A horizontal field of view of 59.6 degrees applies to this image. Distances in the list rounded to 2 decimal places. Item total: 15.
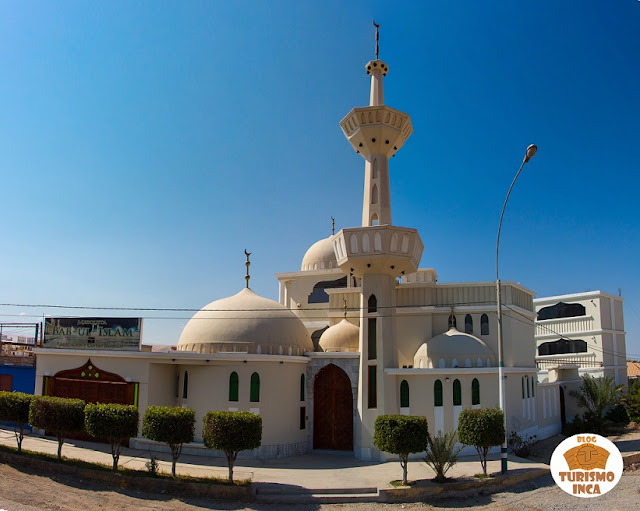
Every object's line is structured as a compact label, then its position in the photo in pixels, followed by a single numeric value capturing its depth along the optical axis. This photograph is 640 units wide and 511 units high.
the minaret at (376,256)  21.30
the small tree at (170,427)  15.94
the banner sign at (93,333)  21.48
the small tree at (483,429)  16.78
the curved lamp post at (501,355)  16.48
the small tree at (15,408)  18.50
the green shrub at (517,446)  21.81
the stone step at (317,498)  15.09
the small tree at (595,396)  29.17
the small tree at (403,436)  16.09
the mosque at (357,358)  20.81
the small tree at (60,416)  17.22
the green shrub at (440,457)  16.25
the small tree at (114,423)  16.36
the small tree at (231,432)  15.52
